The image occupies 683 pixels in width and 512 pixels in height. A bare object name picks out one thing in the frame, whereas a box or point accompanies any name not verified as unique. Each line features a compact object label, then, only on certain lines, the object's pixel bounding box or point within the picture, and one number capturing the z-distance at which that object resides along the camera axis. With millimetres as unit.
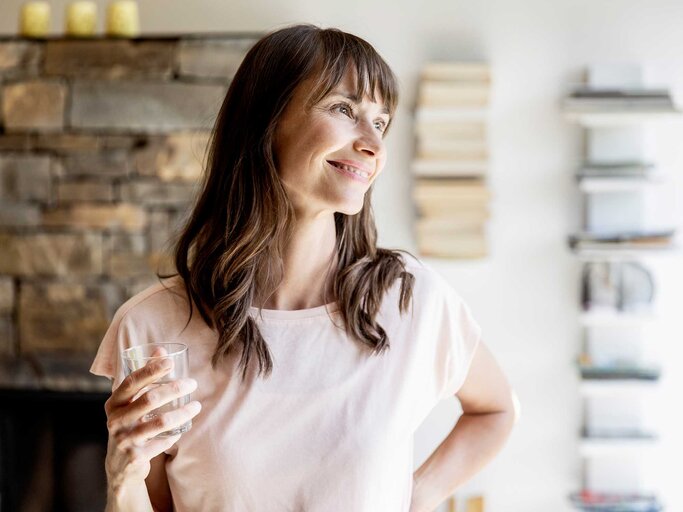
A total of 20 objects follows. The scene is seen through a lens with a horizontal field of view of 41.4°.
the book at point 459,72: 2900
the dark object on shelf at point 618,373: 2887
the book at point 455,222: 2947
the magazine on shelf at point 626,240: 2809
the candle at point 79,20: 2879
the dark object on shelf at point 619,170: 2850
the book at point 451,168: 2938
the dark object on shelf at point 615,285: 2922
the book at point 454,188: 2934
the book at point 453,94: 2906
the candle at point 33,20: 2912
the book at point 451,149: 2936
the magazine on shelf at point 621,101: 2783
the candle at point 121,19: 2854
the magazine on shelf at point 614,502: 2891
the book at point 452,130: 2930
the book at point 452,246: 2957
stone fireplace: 2814
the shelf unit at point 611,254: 2859
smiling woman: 1252
